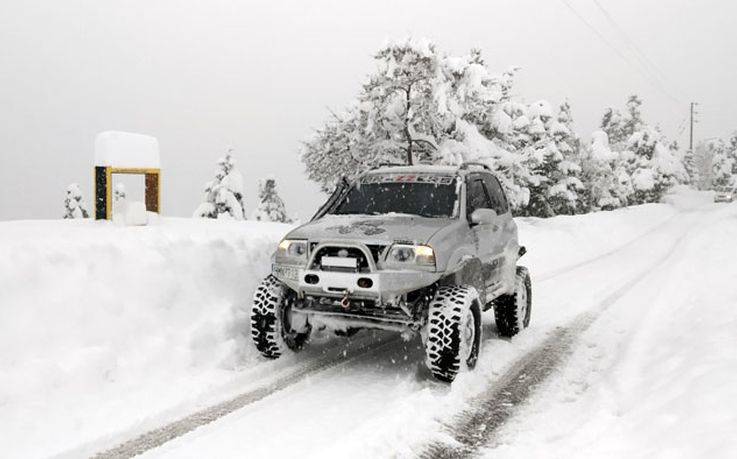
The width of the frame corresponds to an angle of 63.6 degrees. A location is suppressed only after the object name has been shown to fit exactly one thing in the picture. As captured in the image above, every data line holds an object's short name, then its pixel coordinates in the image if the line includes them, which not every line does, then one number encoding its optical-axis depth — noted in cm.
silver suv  546
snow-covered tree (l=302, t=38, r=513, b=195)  2014
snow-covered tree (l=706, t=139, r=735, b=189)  9969
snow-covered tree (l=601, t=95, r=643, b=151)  7019
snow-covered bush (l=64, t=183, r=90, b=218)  5062
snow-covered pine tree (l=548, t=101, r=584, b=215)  4122
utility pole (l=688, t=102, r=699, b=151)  8809
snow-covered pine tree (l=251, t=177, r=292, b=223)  4769
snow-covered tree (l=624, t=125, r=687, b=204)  6000
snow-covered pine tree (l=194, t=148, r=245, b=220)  3697
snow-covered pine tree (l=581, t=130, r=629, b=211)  4834
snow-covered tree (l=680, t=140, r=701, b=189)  9331
